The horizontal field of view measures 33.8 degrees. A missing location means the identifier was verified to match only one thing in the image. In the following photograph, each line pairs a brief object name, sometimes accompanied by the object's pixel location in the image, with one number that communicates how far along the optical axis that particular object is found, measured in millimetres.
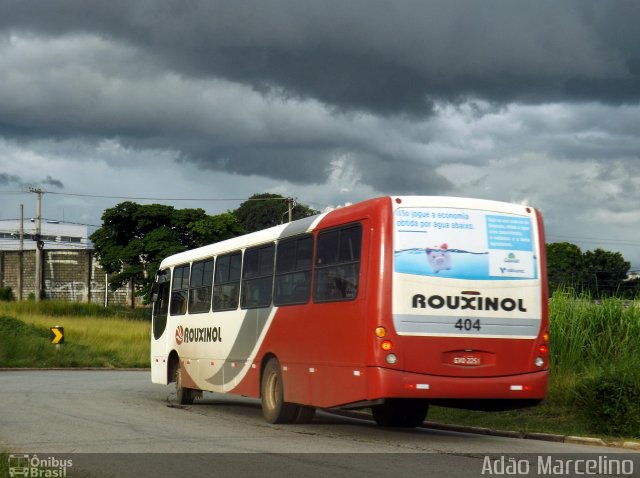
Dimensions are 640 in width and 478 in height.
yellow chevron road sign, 43438
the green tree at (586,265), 96562
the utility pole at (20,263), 83375
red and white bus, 13594
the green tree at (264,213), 110250
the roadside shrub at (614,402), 14906
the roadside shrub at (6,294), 78875
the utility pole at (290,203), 70094
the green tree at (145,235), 72938
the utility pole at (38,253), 80438
